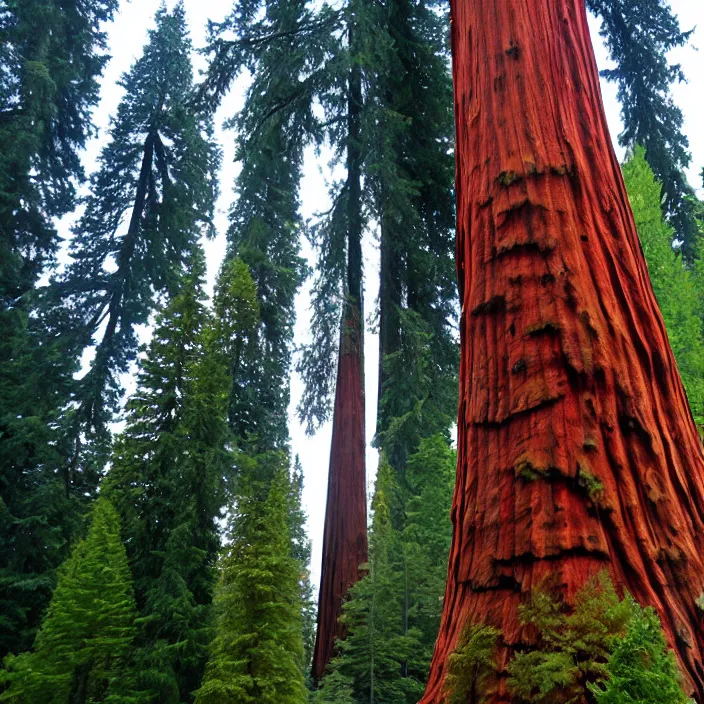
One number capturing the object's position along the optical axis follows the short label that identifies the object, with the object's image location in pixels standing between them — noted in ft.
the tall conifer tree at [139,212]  56.70
